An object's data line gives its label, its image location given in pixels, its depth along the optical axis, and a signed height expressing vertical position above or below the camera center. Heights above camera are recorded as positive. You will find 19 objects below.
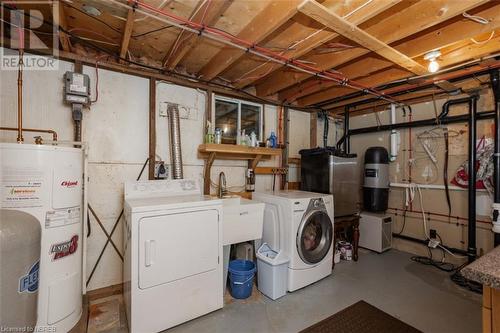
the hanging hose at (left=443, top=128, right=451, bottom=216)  3.24 +0.00
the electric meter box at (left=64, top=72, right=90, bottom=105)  2.02 +0.69
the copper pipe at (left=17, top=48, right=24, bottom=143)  1.71 +0.57
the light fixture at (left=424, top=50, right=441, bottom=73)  2.19 +1.08
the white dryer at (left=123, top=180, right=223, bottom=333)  1.72 -0.78
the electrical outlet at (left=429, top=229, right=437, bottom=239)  3.34 -0.99
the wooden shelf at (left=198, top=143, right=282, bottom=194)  2.69 +0.17
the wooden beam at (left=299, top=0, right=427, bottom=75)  1.48 +1.03
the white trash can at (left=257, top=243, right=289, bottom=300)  2.32 -1.13
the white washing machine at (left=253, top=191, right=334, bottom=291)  2.44 -0.74
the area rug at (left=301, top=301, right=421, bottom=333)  1.89 -1.36
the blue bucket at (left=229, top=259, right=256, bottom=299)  2.29 -1.18
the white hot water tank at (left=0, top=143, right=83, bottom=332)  1.53 -0.30
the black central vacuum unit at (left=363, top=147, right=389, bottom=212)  3.62 -0.20
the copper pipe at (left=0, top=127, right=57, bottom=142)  1.86 +0.30
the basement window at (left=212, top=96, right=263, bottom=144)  3.09 +0.70
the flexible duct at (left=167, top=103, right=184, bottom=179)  2.58 +0.26
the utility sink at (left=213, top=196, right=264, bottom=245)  2.25 -0.57
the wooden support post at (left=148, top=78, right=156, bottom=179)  2.50 +0.42
